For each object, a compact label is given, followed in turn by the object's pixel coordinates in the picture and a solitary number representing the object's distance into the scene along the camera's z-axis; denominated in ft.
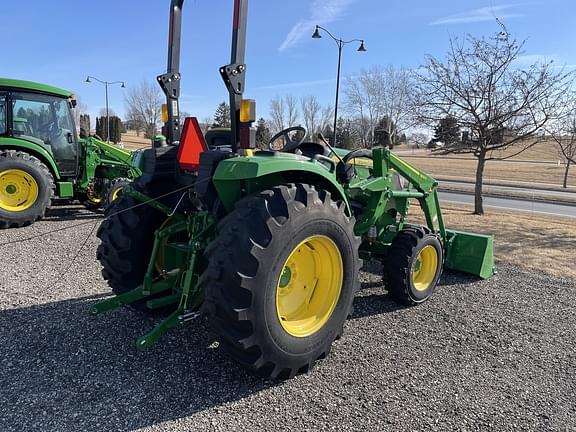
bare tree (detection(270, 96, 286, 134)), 136.52
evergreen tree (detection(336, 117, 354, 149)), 119.14
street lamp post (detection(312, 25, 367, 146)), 67.00
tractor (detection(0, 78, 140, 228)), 26.96
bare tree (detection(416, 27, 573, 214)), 34.32
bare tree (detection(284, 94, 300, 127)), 138.22
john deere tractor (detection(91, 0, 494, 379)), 9.11
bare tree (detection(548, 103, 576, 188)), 37.52
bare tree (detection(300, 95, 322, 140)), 138.98
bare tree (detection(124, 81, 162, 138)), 134.40
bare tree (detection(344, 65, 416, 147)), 115.44
